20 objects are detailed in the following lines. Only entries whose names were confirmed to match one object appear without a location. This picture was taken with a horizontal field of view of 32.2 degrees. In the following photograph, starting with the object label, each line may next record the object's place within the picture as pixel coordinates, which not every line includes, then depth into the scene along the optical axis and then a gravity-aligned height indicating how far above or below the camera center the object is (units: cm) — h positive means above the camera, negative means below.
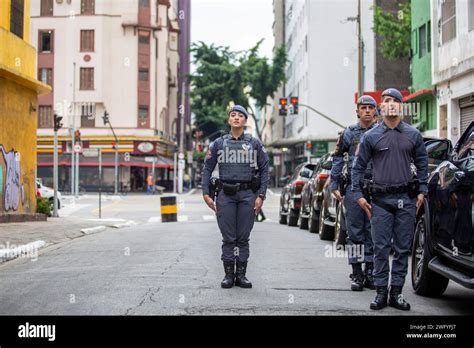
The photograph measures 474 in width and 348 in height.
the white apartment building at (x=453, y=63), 2539 +401
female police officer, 879 -10
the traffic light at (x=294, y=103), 3981 +398
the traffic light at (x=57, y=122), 2634 +202
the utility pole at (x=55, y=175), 2625 +29
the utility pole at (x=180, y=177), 6212 +57
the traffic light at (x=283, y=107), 3938 +374
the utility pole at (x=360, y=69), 3289 +468
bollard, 2708 -81
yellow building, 2086 +201
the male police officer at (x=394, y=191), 741 -5
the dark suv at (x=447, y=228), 692 -39
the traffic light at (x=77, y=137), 4550 +263
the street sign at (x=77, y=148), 4330 +191
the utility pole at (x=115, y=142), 5902 +321
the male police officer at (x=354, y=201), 884 -17
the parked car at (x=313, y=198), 1706 -29
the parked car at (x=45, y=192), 3234 -31
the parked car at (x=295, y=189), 2116 -11
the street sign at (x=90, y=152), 4942 +197
